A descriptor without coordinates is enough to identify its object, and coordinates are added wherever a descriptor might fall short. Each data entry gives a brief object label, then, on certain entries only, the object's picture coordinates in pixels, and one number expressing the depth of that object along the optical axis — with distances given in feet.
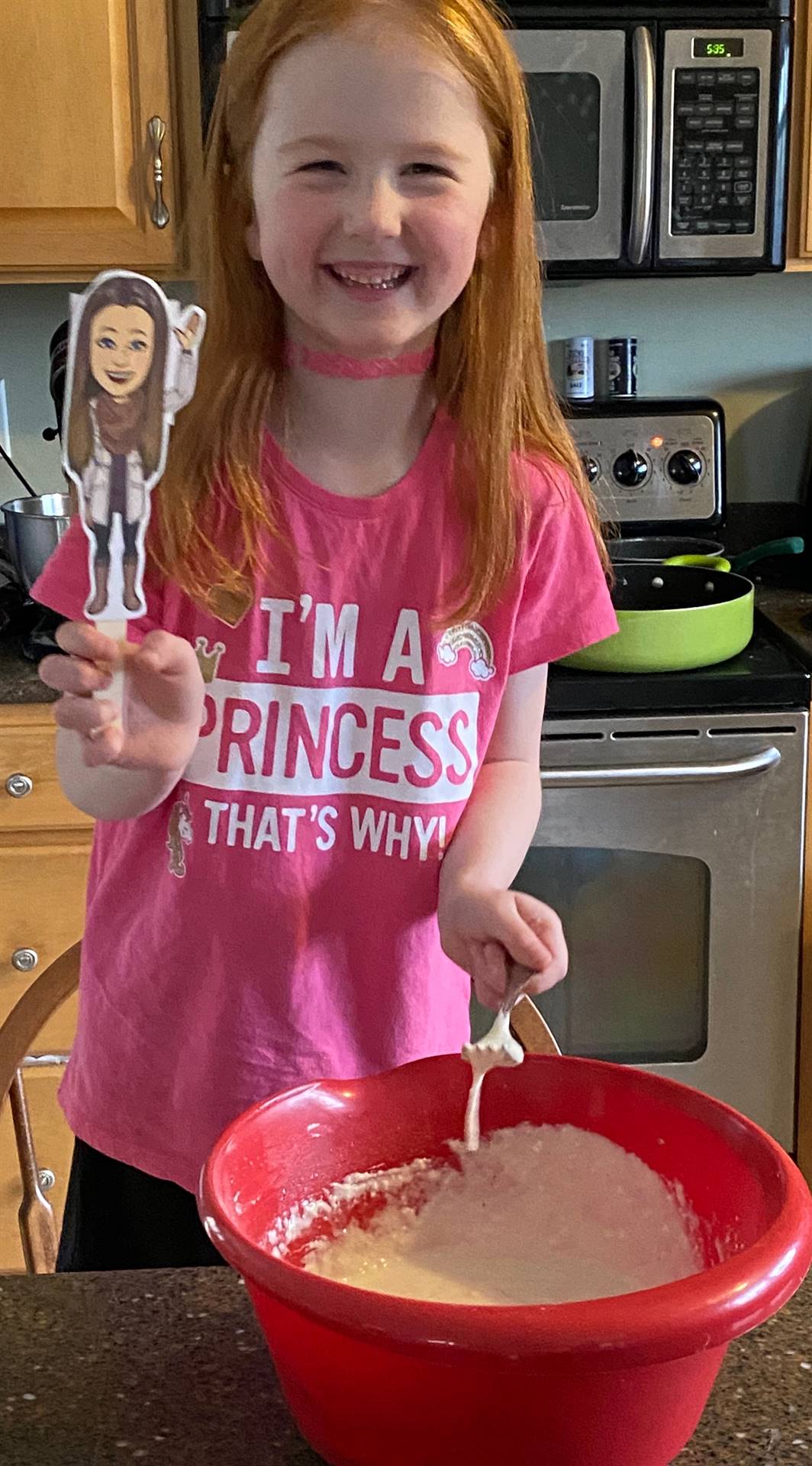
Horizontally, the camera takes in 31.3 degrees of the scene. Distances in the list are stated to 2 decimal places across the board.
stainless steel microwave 6.61
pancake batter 2.43
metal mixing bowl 6.33
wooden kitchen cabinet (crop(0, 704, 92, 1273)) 6.28
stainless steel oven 6.35
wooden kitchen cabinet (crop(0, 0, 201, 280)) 6.59
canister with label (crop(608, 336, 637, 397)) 8.09
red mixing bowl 1.71
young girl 3.18
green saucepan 6.24
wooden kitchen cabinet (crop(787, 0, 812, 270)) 6.96
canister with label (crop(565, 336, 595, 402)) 8.02
